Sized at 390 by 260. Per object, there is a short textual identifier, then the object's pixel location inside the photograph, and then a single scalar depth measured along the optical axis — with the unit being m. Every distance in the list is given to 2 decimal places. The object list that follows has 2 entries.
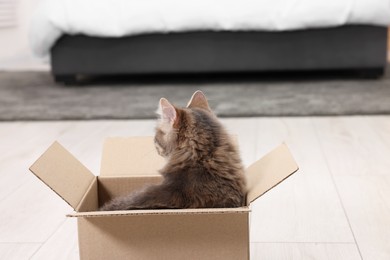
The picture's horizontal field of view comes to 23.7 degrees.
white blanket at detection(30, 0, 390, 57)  4.48
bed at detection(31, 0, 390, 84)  4.49
